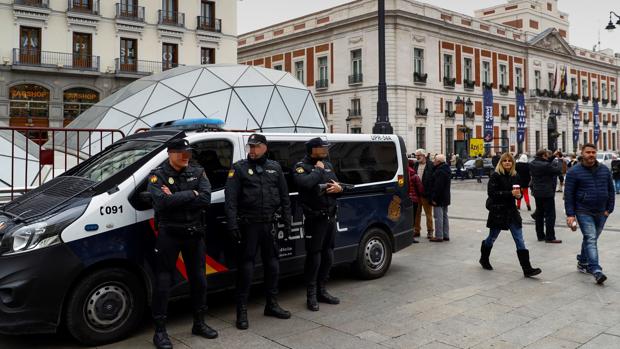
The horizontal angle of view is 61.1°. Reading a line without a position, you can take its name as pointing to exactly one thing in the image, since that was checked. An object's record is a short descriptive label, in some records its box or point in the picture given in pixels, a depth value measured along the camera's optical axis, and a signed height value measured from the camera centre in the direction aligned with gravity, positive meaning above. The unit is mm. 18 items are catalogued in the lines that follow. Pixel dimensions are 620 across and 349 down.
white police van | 4246 -536
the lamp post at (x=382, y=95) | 12945 +2107
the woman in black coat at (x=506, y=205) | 6988 -406
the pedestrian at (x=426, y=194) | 10289 -350
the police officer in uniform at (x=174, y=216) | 4414 -321
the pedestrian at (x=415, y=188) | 10359 -234
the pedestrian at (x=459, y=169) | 33344 +442
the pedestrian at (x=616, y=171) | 21047 +124
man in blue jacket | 6676 -295
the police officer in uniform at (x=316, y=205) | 5414 -298
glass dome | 12406 +1922
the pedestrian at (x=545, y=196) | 9712 -391
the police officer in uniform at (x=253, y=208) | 5000 -291
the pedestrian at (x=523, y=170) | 12453 +129
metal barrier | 7203 +310
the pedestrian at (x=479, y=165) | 32275 +644
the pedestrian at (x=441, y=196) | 10039 -383
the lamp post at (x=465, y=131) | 38200 +3408
